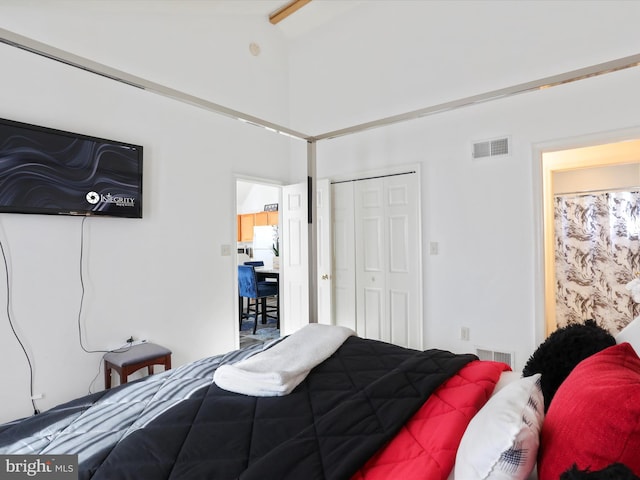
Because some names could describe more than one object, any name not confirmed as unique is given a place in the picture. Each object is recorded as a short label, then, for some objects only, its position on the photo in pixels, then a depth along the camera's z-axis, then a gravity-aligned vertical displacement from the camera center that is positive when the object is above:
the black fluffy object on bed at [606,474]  0.57 -0.39
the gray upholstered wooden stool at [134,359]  2.51 -0.84
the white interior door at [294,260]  4.14 -0.21
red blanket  0.96 -0.61
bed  0.84 -0.59
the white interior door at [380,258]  3.59 -0.19
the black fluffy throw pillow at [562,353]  1.18 -0.41
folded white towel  1.35 -0.52
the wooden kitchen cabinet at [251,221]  6.97 +0.45
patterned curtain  3.82 -0.22
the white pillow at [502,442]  0.78 -0.48
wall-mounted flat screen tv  2.29 +0.54
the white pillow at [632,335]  1.26 -0.38
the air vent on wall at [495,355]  3.05 -1.04
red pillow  0.68 -0.40
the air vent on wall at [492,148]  3.06 +0.81
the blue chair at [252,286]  4.99 -0.62
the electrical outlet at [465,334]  3.26 -0.88
